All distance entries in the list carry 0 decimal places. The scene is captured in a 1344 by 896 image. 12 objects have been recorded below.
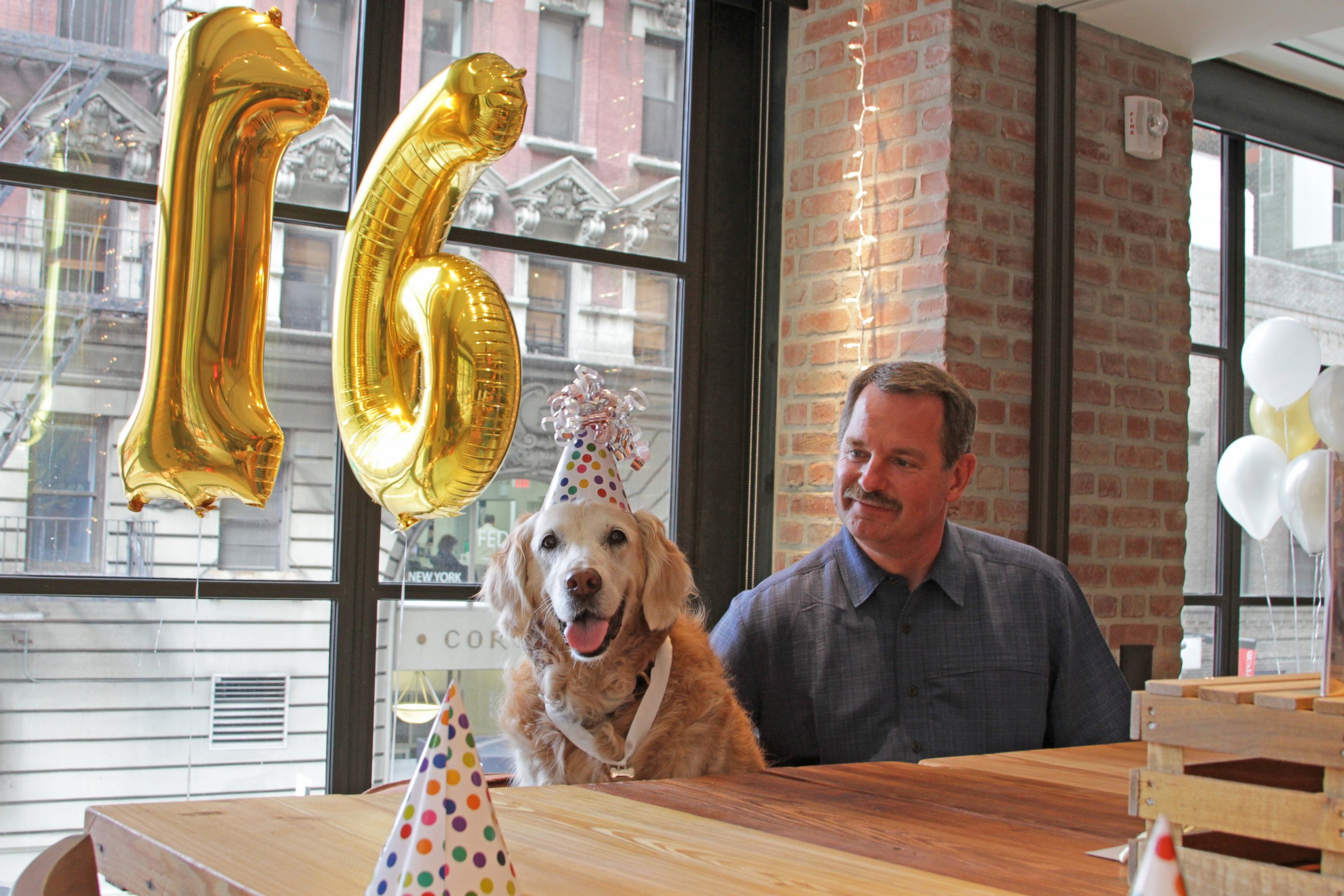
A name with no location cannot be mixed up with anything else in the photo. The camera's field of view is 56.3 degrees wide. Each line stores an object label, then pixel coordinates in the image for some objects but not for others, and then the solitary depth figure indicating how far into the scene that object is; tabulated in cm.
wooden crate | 76
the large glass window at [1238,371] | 460
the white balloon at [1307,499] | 341
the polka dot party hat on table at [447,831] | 64
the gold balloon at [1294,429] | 391
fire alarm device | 352
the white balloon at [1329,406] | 358
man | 216
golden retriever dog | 184
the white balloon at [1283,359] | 373
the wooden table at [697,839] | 89
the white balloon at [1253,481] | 377
